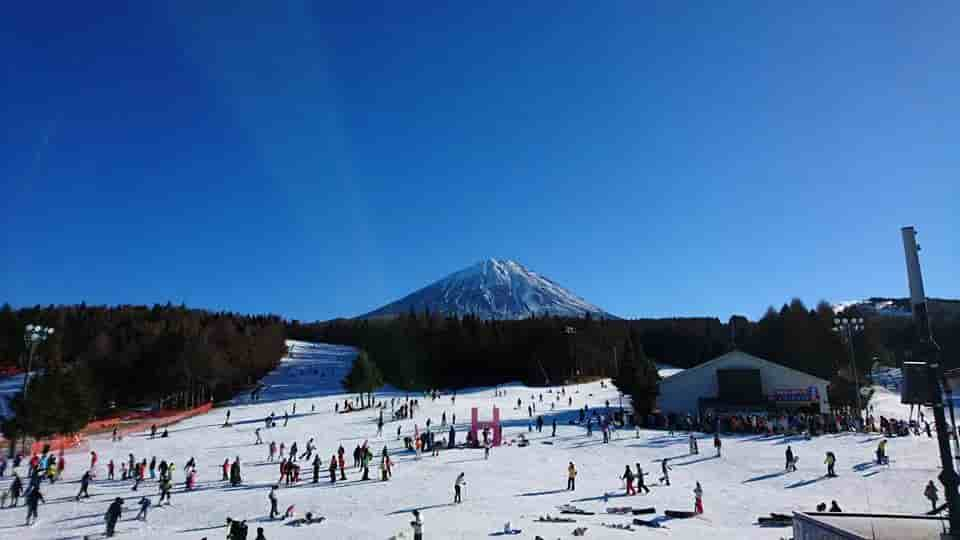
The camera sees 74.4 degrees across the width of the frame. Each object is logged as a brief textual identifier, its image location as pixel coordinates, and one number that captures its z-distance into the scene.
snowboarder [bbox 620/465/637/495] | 24.33
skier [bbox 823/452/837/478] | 26.59
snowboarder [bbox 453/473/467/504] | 23.39
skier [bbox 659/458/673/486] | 26.28
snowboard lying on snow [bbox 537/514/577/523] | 19.88
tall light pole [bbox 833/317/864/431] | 38.02
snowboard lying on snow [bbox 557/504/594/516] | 21.14
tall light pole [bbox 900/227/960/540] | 8.68
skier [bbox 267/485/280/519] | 21.48
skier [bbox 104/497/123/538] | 19.67
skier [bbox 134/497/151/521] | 21.56
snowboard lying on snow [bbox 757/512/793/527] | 19.22
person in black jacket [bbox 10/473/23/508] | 23.78
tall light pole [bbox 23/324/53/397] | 36.16
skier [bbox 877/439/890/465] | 27.97
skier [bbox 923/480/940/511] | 20.20
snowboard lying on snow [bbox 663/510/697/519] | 20.66
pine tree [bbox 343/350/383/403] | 60.94
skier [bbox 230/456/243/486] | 27.71
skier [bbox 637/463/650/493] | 24.59
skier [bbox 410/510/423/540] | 17.50
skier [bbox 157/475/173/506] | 24.19
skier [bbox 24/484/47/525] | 21.50
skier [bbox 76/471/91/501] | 25.09
